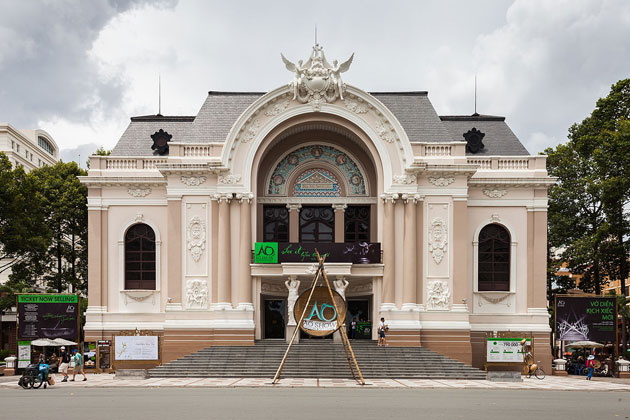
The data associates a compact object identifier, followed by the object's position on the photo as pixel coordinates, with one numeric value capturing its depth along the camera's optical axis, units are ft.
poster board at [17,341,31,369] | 121.19
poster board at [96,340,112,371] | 126.62
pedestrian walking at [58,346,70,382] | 108.27
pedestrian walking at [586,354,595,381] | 117.29
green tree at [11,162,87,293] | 171.53
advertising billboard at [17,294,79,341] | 124.06
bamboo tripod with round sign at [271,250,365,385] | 97.65
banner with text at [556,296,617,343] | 125.18
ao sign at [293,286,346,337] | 102.68
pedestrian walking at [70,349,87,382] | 109.38
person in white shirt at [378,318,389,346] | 121.08
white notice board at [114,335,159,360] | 113.09
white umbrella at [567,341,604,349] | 134.51
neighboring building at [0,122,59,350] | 208.69
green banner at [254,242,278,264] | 127.75
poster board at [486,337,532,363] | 114.42
